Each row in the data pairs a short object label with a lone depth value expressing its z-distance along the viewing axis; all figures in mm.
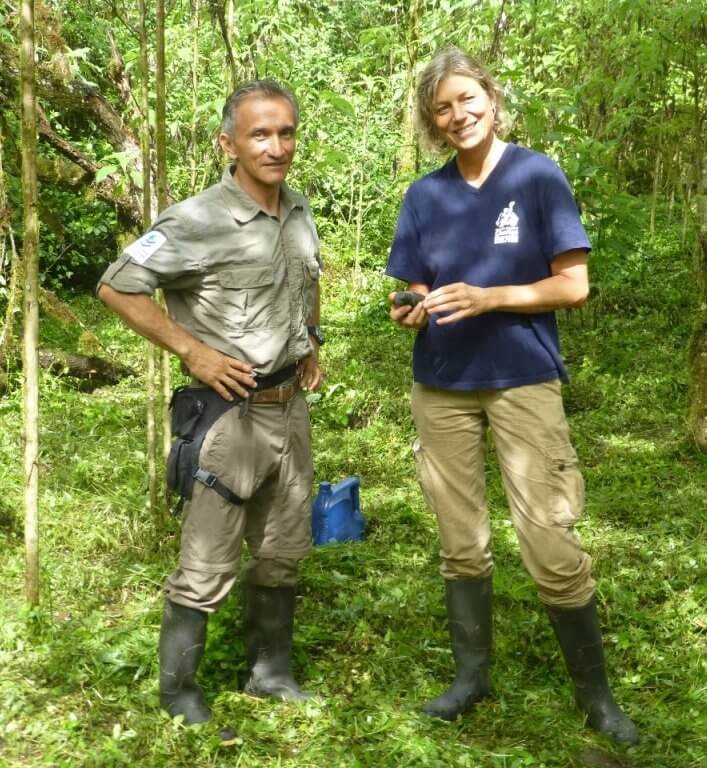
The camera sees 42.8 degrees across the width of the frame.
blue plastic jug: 4512
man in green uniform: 2738
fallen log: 7270
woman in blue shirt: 2717
